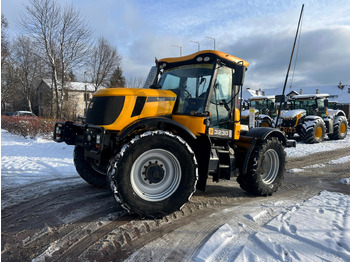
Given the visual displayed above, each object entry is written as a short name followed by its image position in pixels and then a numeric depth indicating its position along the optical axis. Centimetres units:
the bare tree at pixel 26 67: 3195
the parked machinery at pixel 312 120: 1317
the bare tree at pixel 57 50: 2434
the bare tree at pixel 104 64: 3098
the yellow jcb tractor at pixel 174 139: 343
